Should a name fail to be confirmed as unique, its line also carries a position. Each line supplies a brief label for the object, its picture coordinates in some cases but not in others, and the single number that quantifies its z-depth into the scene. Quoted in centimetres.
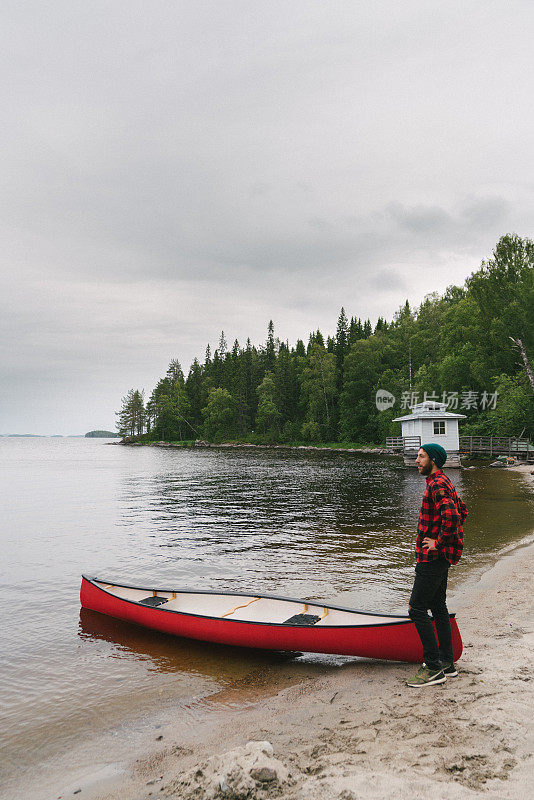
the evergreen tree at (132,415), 15675
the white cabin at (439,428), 4797
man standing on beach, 540
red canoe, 631
